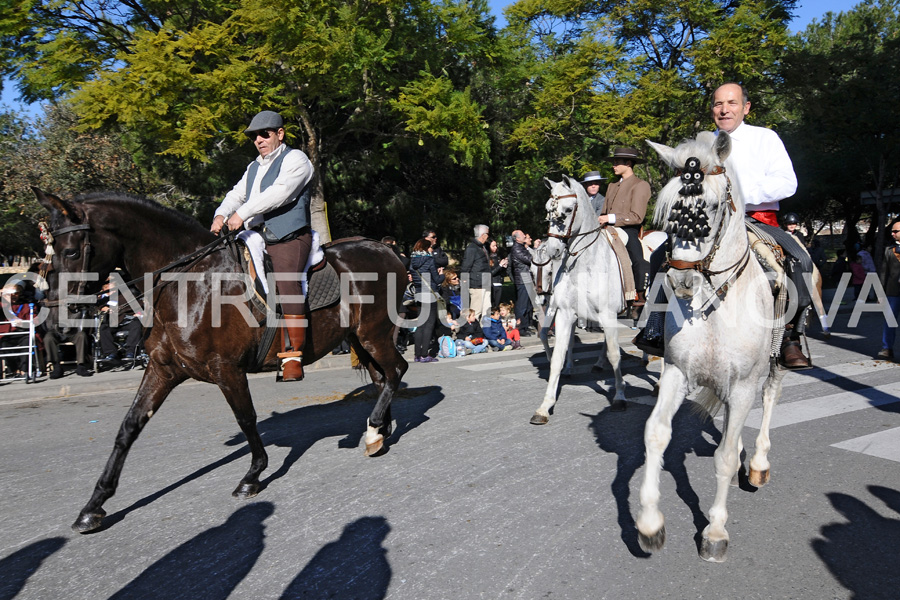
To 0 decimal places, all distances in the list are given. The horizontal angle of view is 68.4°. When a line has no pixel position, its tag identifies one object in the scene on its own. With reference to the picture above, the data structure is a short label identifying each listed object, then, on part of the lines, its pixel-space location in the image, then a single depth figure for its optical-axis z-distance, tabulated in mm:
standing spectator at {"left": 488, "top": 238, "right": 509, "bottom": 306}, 15630
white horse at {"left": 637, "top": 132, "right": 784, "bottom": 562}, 3574
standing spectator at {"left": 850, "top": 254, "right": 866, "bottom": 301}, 21609
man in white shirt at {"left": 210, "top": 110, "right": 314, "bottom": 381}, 5469
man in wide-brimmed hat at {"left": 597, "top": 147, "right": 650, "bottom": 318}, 8328
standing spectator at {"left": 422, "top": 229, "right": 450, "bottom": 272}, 14180
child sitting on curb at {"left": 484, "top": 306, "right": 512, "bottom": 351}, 13820
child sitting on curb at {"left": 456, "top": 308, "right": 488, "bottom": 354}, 13708
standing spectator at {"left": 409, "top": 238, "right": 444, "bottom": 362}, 12562
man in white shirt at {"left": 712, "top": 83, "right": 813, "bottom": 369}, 4770
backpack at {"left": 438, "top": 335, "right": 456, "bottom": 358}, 13039
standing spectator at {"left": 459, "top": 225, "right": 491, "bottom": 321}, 14680
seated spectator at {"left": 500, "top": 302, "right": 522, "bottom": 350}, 13984
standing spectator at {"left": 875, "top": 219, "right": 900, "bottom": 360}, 11102
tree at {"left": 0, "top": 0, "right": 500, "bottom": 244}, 12734
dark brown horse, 4504
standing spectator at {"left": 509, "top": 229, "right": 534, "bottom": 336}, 14695
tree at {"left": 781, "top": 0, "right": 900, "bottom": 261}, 20594
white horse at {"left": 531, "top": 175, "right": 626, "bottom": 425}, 7453
